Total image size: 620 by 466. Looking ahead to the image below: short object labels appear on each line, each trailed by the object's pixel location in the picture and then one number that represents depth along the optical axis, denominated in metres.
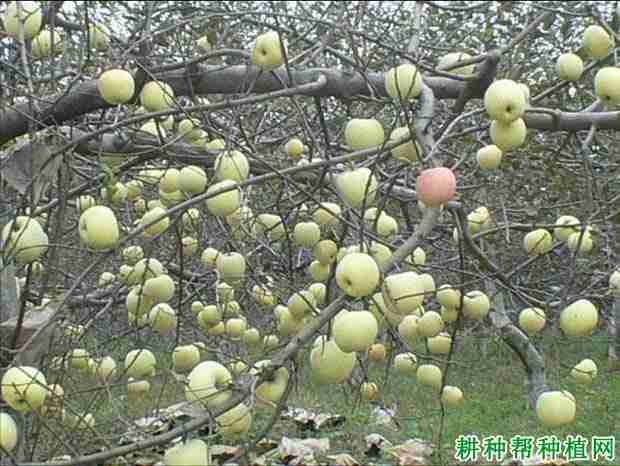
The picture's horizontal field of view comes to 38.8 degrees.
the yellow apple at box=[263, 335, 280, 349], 2.81
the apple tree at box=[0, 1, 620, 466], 1.51
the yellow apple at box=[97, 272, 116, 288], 3.16
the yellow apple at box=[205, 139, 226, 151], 2.47
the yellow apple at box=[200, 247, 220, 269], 2.74
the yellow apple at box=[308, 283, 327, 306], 2.15
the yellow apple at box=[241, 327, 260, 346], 2.96
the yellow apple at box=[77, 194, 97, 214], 2.46
